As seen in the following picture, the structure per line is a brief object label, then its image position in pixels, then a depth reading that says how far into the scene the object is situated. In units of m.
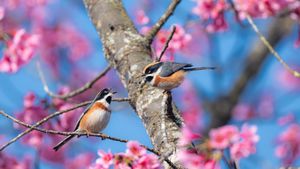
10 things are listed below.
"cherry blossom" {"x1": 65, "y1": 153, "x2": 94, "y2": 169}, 15.91
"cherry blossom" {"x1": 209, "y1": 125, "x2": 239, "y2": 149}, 4.39
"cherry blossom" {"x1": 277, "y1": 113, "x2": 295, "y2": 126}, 13.52
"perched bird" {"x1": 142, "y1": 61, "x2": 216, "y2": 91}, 6.81
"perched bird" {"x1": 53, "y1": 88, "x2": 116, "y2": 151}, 8.55
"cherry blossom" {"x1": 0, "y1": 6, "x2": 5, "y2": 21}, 9.45
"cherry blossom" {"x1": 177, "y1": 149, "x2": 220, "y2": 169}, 4.59
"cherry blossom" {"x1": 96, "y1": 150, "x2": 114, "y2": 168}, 5.34
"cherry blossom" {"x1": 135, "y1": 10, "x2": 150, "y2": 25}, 9.78
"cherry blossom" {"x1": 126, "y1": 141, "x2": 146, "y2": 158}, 5.13
